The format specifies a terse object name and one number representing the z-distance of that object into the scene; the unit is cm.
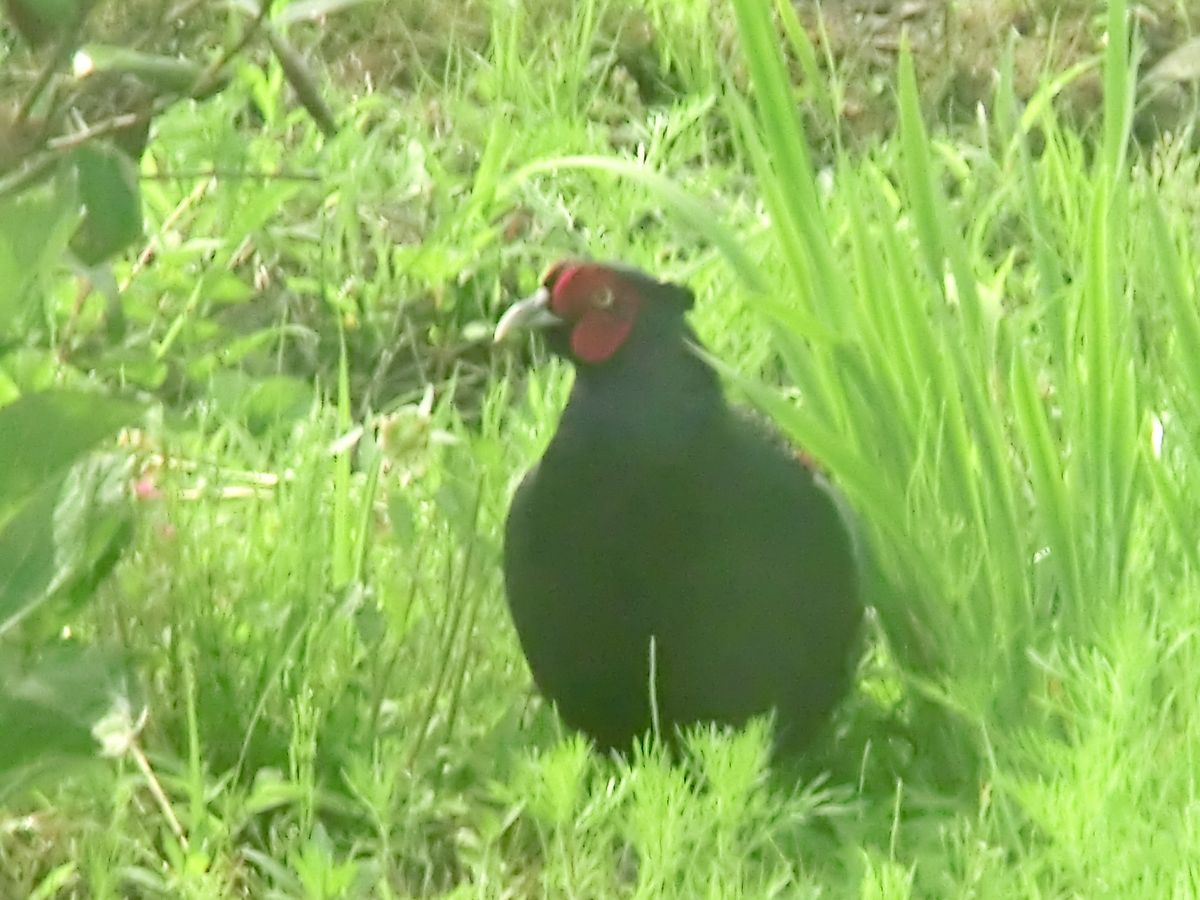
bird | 633
